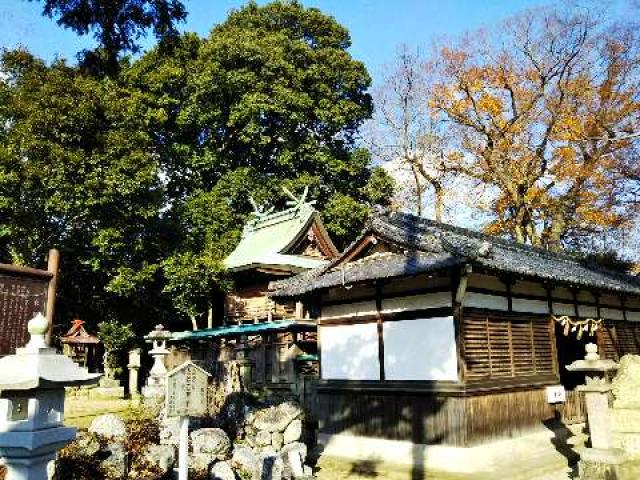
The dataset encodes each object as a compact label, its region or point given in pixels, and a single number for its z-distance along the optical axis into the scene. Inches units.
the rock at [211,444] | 508.4
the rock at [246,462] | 490.0
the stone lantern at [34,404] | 205.0
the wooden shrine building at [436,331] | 484.4
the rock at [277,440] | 598.9
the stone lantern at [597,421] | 442.0
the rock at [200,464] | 472.1
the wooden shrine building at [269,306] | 786.2
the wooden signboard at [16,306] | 363.3
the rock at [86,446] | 437.4
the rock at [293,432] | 609.3
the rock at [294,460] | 470.0
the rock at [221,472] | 460.4
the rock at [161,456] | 465.4
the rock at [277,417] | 612.1
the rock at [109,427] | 488.4
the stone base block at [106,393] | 876.6
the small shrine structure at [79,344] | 986.7
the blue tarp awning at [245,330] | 845.2
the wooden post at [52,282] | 392.5
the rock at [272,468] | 456.4
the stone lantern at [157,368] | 761.5
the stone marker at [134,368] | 948.1
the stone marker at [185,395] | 402.7
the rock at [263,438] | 596.2
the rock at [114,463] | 438.6
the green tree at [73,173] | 847.7
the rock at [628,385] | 524.4
